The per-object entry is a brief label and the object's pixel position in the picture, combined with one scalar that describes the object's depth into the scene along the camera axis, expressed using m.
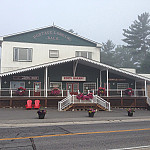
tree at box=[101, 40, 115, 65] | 80.88
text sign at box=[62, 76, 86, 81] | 25.92
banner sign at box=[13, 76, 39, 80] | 24.51
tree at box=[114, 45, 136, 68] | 73.62
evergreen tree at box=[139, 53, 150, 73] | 51.96
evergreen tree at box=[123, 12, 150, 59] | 65.25
